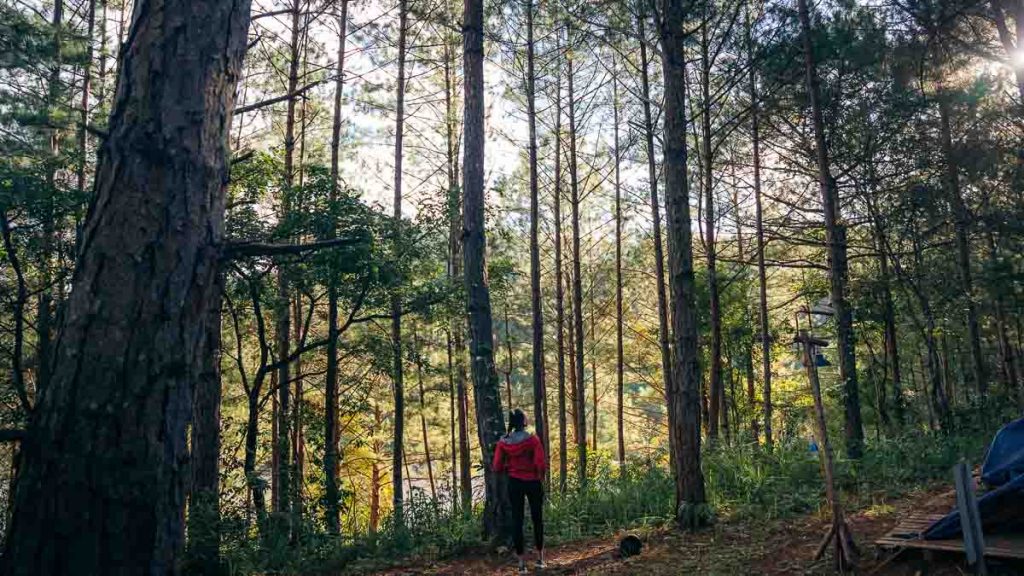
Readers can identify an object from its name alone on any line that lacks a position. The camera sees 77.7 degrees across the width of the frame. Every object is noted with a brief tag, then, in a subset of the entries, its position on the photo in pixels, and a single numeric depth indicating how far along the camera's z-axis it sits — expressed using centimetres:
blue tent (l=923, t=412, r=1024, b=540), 495
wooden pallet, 455
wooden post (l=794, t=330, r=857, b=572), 531
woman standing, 701
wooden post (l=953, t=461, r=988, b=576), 425
